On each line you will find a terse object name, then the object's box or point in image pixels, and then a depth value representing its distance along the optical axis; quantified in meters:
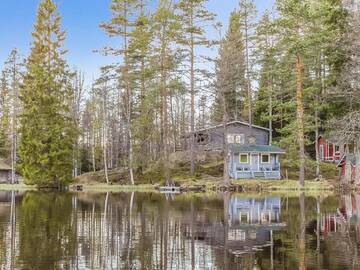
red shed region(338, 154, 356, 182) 45.78
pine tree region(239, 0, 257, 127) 63.72
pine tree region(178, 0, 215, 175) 53.56
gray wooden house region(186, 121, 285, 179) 53.19
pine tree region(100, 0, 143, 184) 55.03
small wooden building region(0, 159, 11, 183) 66.44
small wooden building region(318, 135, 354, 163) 60.09
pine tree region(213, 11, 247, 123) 49.03
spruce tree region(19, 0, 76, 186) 51.97
